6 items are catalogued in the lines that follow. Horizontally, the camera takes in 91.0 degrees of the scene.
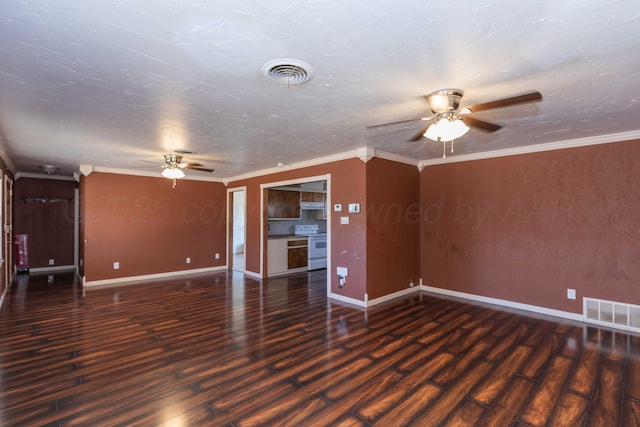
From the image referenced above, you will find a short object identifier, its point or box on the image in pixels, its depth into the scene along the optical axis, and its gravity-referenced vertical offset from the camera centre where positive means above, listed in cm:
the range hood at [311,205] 790 +31
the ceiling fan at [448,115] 242 +80
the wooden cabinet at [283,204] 718 +31
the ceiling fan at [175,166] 472 +81
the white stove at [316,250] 747 -79
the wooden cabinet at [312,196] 791 +54
